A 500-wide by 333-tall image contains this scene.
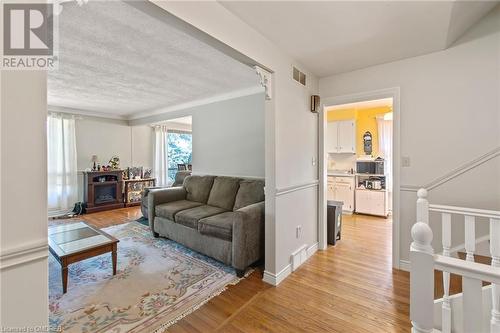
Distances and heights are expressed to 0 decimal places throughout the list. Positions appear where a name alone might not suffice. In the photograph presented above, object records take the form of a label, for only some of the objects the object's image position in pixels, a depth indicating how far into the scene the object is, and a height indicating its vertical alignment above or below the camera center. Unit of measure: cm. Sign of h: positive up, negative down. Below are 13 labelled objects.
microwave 505 -5
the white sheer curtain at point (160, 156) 668 +30
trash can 339 -88
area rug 181 -125
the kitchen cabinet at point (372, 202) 483 -84
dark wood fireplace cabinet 532 -61
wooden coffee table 216 -85
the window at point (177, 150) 717 +54
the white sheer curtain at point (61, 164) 501 +5
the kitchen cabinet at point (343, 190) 527 -63
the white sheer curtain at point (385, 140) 523 +60
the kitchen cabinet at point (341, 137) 550 +73
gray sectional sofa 246 -68
